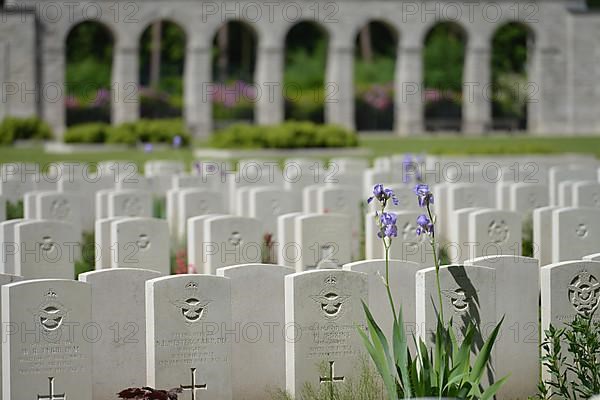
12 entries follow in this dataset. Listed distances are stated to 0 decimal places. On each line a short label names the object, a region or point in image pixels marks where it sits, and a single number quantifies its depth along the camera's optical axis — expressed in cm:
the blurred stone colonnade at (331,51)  3419
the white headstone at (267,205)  1302
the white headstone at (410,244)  1079
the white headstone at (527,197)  1324
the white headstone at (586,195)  1300
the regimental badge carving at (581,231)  1084
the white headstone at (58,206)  1263
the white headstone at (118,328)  784
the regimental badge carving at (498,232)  1096
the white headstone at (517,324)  801
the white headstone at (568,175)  1552
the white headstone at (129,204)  1291
